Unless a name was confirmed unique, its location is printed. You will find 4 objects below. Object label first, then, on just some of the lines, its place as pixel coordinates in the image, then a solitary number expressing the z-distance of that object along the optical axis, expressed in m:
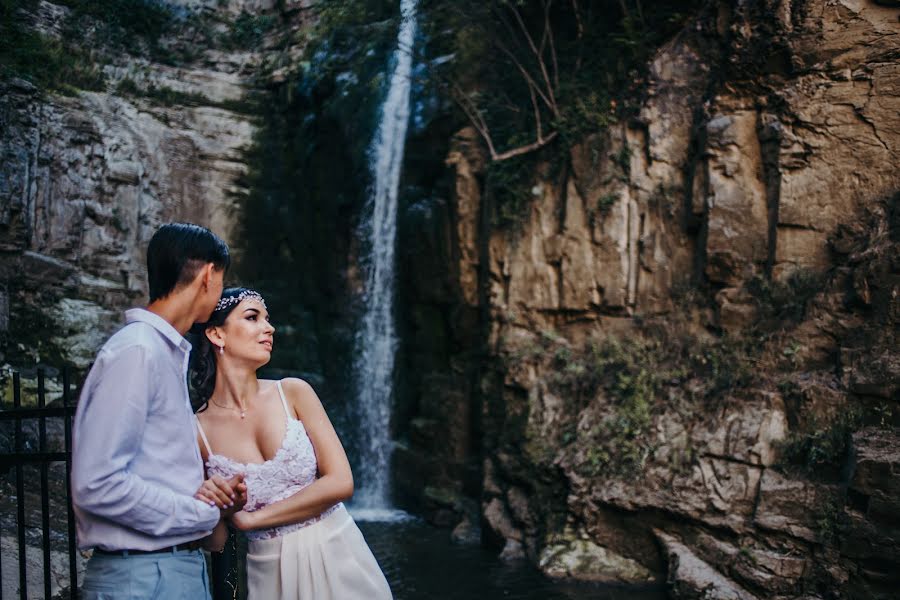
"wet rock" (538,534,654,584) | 7.75
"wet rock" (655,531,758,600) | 6.82
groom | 2.00
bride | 2.60
